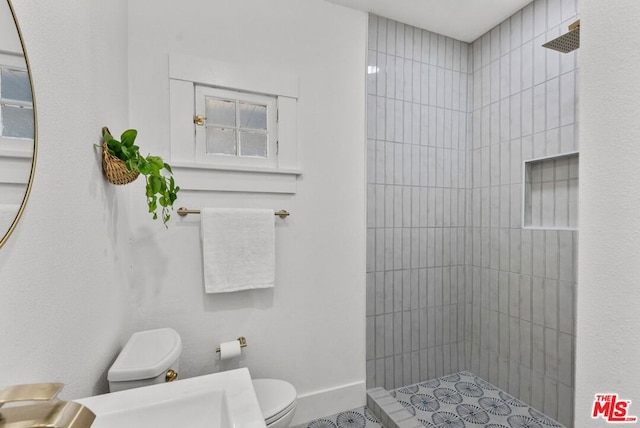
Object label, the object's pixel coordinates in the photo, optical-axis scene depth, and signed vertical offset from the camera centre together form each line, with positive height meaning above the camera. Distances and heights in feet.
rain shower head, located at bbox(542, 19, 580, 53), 4.41 +2.70
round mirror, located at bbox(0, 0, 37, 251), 1.74 +0.53
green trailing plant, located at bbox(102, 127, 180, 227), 3.41 +0.58
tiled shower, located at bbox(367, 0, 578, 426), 5.75 +0.12
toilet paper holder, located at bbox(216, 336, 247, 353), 5.32 -2.35
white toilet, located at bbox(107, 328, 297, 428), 3.25 -1.83
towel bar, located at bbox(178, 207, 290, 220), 4.96 -0.02
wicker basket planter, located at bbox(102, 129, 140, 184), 3.41 +0.47
